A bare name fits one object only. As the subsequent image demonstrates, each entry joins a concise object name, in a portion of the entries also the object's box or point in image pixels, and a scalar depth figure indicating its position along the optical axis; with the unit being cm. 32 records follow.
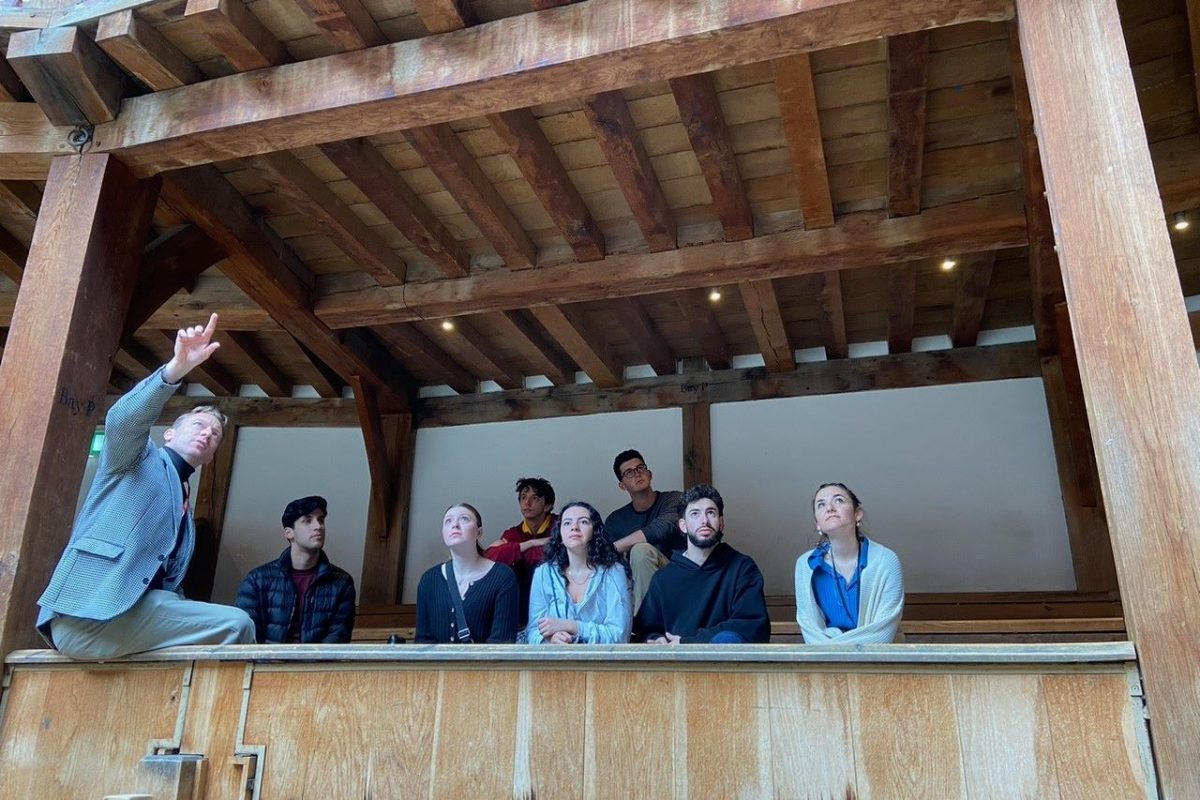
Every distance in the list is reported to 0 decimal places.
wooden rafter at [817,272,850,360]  473
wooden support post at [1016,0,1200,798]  174
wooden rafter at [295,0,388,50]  286
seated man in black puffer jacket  368
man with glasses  381
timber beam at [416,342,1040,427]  540
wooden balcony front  184
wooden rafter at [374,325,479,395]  551
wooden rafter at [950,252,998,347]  459
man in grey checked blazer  244
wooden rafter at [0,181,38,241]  408
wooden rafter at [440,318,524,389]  550
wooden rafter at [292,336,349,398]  606
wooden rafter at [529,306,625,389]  500
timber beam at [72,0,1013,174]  252
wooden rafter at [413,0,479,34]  283
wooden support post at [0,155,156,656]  274
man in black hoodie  304
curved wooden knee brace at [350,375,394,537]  581
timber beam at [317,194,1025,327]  390
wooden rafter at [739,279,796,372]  475
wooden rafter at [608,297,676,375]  514
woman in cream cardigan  277
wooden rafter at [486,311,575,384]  529
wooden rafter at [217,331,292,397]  577
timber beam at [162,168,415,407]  383
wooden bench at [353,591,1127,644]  435
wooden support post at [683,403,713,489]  569
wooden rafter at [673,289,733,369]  507
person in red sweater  407
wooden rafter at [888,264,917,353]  468
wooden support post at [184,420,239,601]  617
